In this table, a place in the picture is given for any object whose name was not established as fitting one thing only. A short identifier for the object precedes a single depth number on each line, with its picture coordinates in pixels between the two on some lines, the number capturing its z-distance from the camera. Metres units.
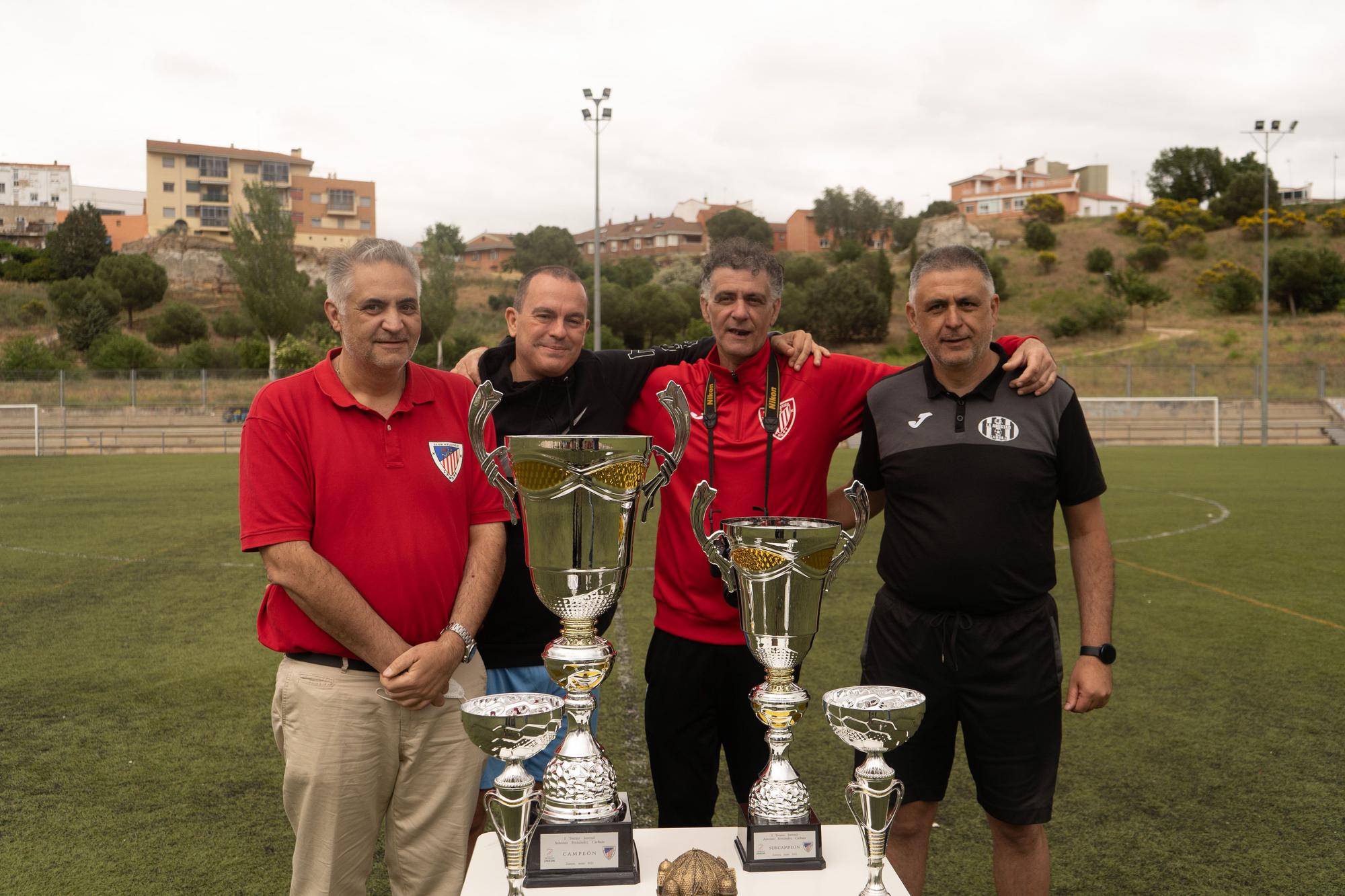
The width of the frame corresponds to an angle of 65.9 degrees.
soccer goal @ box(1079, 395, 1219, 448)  29.34
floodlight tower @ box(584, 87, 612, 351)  26.62
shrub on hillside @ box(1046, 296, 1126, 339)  52.09
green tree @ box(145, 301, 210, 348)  49.81
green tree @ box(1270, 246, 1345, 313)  52.91
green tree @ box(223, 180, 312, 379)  44.06
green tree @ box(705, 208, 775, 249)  83.38
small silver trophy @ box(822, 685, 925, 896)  1.85
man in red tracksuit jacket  3.10
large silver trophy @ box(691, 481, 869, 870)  2.00
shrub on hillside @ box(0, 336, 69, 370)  36.91
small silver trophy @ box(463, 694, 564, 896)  1.77
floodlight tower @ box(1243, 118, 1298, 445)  27.78
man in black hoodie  3.14
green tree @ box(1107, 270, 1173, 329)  52.59
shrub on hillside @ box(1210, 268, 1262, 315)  53.56
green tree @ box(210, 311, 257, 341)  53.56
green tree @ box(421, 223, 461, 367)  47.66
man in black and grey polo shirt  2.79
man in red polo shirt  2.57
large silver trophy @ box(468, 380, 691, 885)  1.98
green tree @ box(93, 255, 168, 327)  54.59
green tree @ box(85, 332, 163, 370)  40.47
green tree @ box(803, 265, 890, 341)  54.41
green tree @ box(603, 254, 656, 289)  65.88
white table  1.96
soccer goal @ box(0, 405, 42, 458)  26.50
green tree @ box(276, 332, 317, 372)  38.59
